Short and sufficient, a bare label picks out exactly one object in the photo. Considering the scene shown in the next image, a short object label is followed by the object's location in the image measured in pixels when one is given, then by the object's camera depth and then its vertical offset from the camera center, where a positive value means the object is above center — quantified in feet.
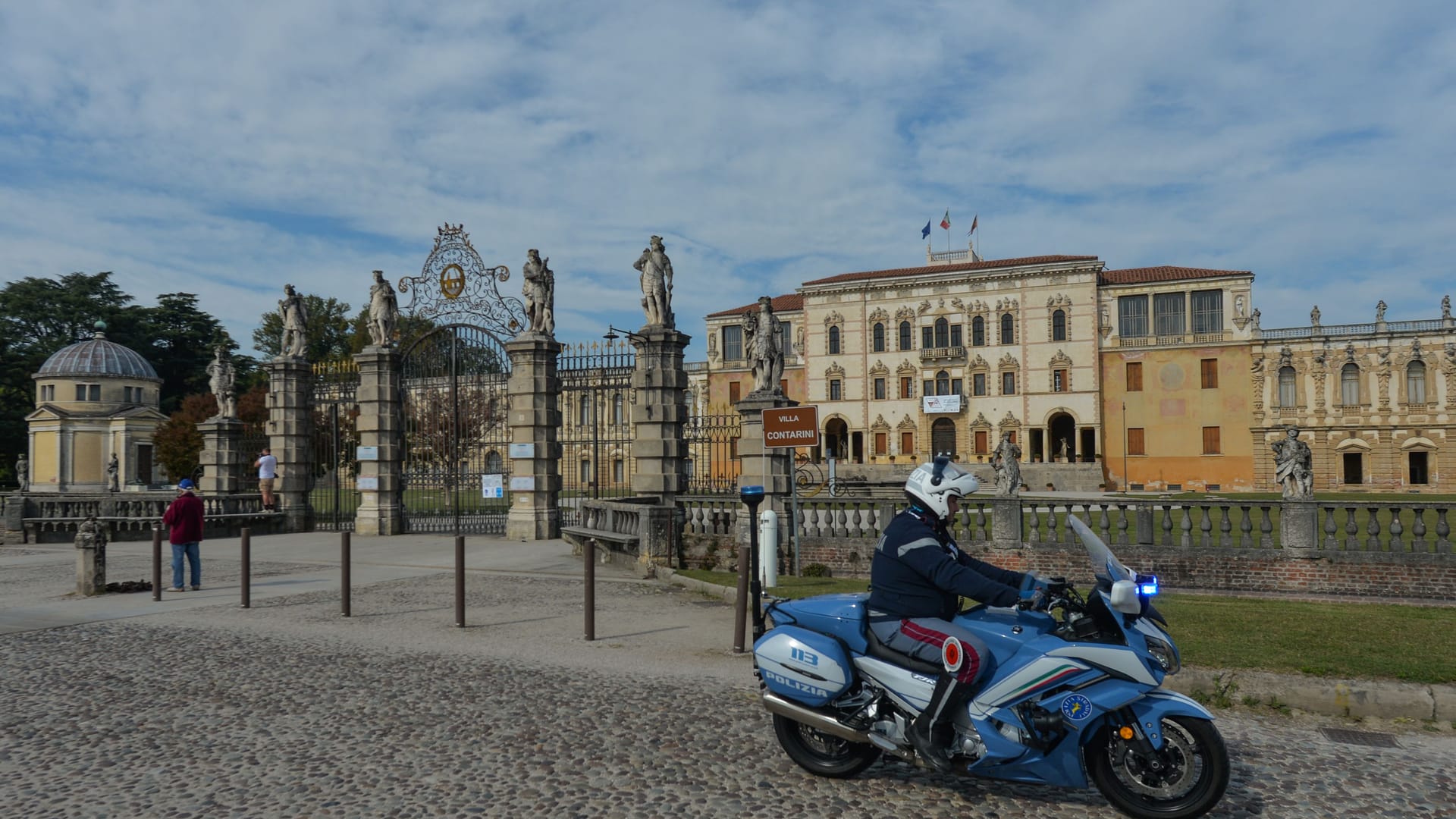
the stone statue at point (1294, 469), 47.19 -1.75
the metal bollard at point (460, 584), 32.68 -4.71
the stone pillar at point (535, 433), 65.16 +0.81
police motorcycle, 14.34 -4.11
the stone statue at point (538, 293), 66.13 +10.44
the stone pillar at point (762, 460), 53.72 -1.04
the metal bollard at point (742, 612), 28.22 -5.01
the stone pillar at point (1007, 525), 49.60 -4.50
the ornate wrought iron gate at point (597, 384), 66.80 +4.25
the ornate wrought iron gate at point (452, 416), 70.74 +2.42
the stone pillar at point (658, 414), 62.85 +1.89
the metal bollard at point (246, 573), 37.70 -4.91
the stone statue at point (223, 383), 82.02 +5.65
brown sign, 41.88 +0.62
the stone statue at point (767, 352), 55.77 +5.23
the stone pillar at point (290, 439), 77.05 +0.76
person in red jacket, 41.78 -3.42
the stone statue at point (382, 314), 72.43 +10.07
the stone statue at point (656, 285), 64.18 +10.54
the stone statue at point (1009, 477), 54.65 -2.26
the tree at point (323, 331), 212.02 +27.24
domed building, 189.16 +5.84
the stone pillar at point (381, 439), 71.77 +0.59
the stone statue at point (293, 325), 78.02 +10.03
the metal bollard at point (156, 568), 39.32 -4.84
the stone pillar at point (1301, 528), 43.75 -4.29
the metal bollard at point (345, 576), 35.55 -4.77
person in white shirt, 76.28 -2.03
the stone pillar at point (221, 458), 80.53 -0.72
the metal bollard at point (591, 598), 30.68 -4.91
